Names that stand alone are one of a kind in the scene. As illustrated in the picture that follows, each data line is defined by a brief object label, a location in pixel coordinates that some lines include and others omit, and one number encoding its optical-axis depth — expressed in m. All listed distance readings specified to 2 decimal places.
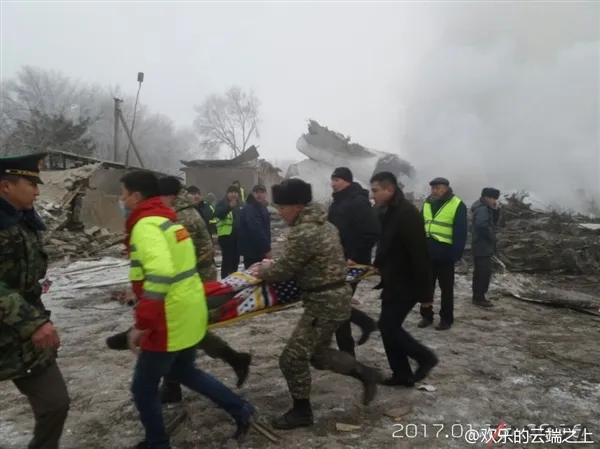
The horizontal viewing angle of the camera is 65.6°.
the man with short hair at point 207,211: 8.51
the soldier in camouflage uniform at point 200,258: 3.70
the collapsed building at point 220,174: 21.31
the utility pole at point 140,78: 21.84
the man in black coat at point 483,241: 6.73
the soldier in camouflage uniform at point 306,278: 3.12
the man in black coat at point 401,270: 3.78
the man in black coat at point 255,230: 5.99
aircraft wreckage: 26.81
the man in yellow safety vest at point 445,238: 5.57
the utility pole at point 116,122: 20.27
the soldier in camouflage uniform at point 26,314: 2.26
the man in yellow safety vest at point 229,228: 7.33
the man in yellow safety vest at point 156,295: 2.44
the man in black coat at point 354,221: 4.45
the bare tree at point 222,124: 54.44
